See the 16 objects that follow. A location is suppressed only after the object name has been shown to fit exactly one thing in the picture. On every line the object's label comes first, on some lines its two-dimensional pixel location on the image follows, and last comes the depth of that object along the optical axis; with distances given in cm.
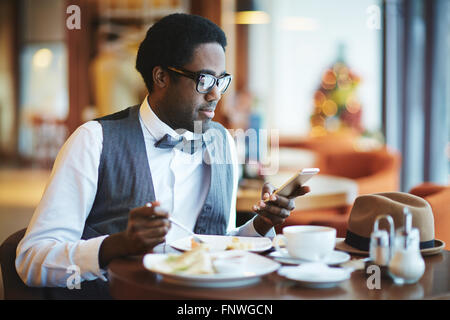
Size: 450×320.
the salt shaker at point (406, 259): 177
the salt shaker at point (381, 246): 181
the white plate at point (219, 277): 173
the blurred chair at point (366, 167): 460
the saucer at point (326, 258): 187
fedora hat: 194
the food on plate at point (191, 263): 177
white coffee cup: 182
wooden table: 170
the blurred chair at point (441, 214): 240
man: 202
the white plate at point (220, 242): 200
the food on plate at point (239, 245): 198
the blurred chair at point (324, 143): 759
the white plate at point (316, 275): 175
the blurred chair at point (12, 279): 206
